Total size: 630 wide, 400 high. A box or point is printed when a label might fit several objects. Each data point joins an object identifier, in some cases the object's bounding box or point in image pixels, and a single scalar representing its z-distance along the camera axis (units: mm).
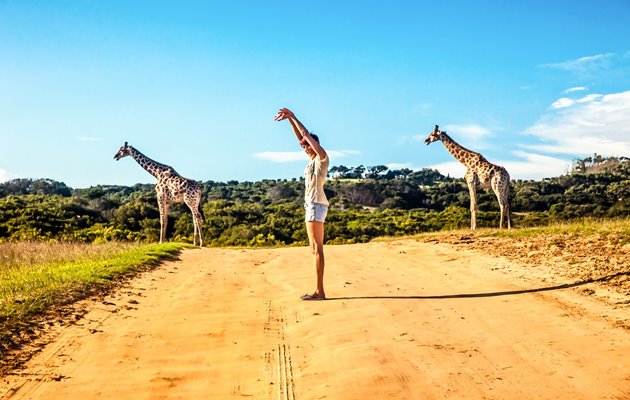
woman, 8086
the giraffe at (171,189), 20388
